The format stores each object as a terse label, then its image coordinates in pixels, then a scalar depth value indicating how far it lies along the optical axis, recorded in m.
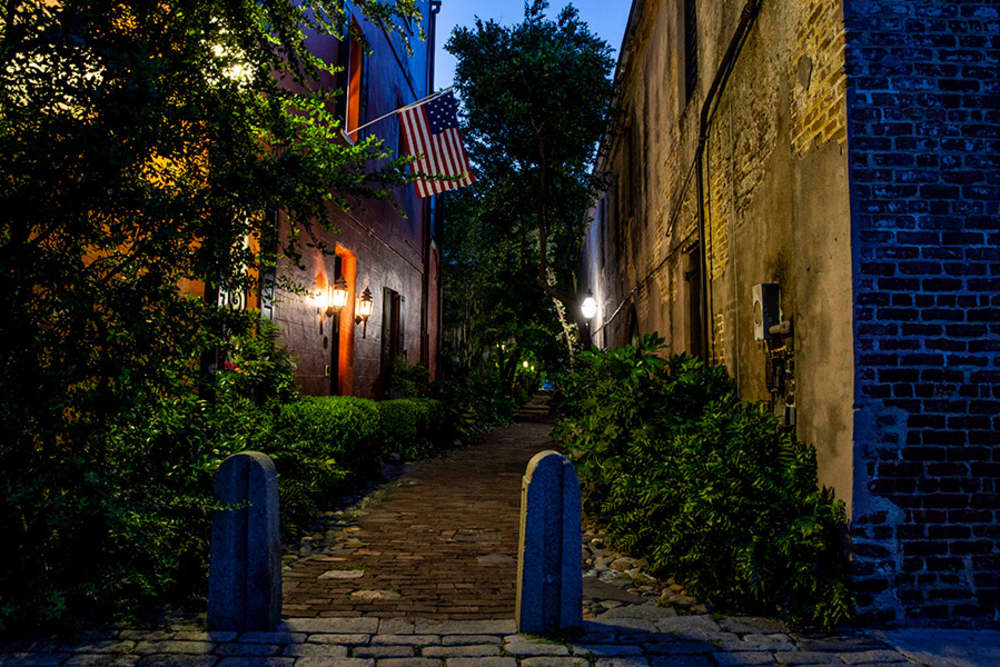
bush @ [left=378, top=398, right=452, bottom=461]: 10.19
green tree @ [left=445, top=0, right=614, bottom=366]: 14.70
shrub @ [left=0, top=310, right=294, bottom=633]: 3.29
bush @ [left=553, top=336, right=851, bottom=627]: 3.63
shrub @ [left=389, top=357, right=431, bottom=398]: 13.09
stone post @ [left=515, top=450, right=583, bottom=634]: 3.50
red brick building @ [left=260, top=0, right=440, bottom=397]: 8.94
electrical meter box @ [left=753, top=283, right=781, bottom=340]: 4.88
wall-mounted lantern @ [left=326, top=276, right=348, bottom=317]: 9.53
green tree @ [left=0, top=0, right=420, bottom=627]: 3.21
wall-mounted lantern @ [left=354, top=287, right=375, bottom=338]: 10.89
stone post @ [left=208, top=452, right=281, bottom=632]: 3.49
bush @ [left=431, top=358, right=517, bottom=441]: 14.86
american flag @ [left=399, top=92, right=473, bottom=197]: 10.80
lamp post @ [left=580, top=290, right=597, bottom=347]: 17.00
